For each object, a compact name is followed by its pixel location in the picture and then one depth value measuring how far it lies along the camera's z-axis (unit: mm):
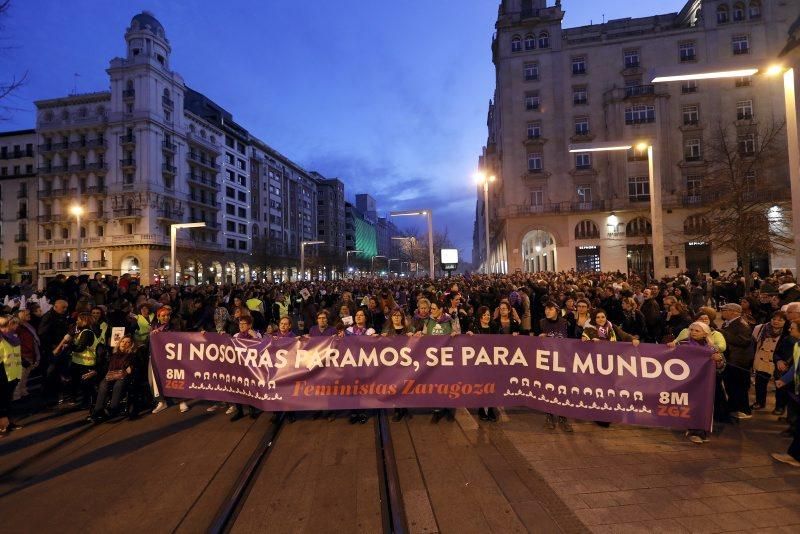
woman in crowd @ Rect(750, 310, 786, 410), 6500
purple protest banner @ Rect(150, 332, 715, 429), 5555
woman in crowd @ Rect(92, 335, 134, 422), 6977
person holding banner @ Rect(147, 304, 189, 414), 7341
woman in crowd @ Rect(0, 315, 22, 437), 6277
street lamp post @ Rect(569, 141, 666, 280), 15477
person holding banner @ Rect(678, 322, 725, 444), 5602
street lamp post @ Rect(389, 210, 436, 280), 24047
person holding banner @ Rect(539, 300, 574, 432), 6711
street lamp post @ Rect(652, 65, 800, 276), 10516
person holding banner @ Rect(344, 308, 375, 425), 6703
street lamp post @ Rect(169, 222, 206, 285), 27500
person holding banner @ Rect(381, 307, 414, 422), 6827
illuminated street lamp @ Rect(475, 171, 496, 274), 23531
